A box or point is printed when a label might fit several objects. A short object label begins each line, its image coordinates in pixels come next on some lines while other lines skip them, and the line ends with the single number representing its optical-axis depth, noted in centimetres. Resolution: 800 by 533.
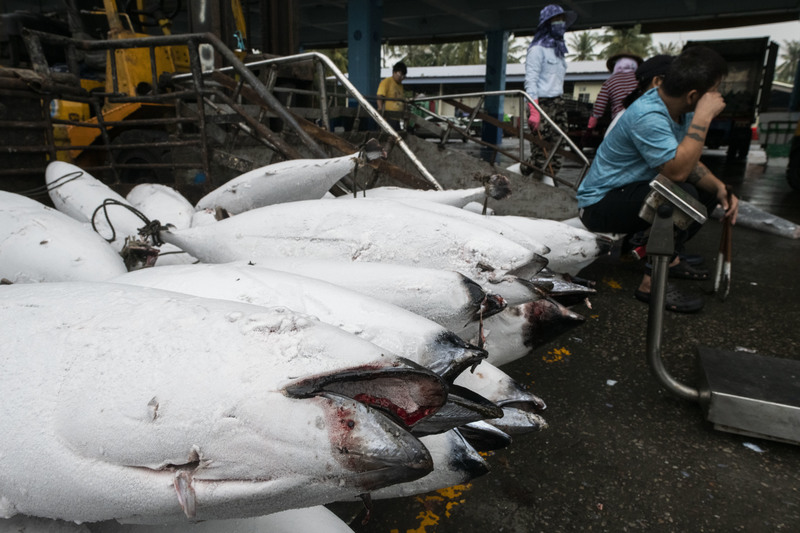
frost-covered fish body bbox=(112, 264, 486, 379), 84
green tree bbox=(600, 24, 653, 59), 3850
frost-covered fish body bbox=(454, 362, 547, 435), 118
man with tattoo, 271
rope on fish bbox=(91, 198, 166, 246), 156
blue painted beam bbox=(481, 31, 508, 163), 1580
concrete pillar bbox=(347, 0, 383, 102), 1052
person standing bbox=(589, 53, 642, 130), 514
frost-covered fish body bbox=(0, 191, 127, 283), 135
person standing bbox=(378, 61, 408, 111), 868
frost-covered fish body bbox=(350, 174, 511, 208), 193
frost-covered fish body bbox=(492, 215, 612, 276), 175
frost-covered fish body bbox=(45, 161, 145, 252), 209
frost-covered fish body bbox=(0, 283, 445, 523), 59
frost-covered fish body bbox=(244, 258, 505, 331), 110
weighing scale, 170
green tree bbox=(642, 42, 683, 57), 4699
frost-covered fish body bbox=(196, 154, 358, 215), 192
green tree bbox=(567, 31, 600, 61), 4644
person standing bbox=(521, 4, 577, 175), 560
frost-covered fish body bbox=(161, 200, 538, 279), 132
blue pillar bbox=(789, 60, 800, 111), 1475
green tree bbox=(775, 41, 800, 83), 5412
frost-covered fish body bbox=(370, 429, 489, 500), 96
